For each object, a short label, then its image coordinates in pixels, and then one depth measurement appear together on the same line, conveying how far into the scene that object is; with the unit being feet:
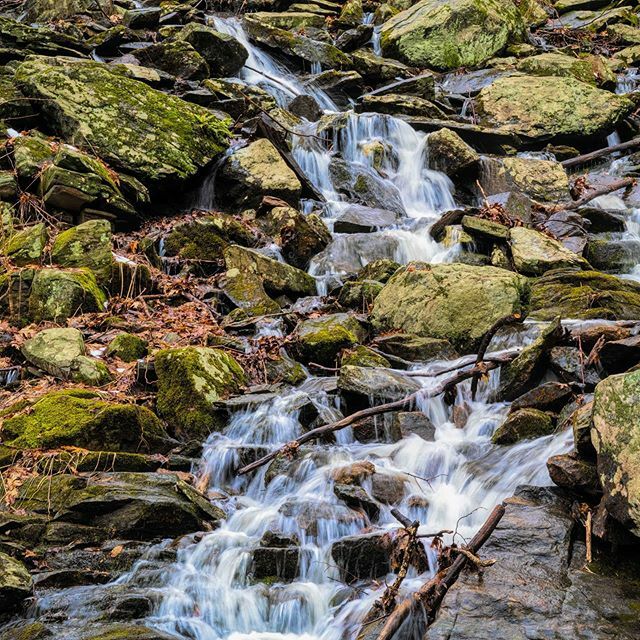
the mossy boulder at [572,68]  55.16
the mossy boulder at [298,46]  57.41
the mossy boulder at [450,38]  59.82
